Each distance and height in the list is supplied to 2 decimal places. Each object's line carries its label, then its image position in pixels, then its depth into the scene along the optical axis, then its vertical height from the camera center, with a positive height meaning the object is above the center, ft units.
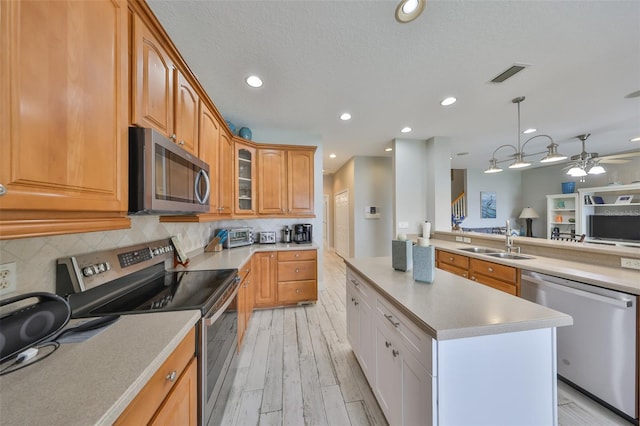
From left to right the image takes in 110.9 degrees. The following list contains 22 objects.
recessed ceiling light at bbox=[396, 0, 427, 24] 4.59 +4.42
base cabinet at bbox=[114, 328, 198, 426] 2.18 -2.13
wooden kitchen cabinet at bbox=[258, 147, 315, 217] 10.83 +1.65
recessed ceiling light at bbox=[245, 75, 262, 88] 7.23 +4.50
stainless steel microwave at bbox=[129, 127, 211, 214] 3.31 +0.68
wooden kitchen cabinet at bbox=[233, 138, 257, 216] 9.82 +1.65
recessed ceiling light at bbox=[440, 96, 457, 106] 8.67 +4.54
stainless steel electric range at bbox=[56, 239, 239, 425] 3.50 -1.56
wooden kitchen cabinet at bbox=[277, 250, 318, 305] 10.12 -2.92
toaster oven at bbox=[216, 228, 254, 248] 9.79 -1.10
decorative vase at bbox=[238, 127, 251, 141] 10.66 +3.95
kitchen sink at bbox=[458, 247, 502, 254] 9.76 -1.64
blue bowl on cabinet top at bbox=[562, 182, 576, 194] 18.92 +2.26
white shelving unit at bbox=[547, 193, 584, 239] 18.11 +0.02
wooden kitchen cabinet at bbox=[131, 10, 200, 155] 3.49 +2.38
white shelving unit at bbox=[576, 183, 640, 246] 15.58 +0.75
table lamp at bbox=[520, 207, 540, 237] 21.62 -0.06
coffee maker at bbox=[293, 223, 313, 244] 11.59 -1.00
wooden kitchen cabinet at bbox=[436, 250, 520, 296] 6.95 -2.14
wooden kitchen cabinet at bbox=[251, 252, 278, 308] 9.77 -2.95
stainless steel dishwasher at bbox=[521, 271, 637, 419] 4.66 -2.94
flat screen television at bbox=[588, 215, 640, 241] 15.65 -1.07
